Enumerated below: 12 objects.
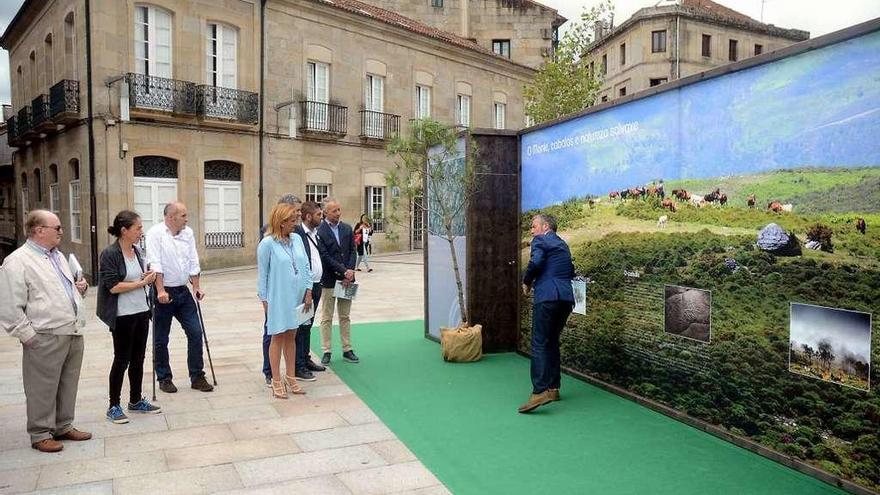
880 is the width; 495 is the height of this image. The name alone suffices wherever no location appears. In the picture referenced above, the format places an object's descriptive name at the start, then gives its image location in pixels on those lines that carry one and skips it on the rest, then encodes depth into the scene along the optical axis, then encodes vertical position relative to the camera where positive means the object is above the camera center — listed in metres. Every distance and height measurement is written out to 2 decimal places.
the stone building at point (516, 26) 36.47 +10.04
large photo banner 3.96 -0.30
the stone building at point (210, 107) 18.09 +3.14
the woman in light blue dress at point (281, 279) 6.07 -0.65
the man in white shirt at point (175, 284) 6.03 -0.70
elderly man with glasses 4.50 -0.79
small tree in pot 7.60 +0.35
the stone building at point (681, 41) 43.53 +11.37
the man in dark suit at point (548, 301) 5.79 -0.79
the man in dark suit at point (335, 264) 7.27 -0.61
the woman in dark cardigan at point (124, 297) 5.25 -0.71
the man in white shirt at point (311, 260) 6.88 -0.54
